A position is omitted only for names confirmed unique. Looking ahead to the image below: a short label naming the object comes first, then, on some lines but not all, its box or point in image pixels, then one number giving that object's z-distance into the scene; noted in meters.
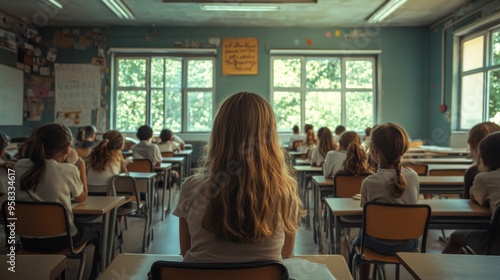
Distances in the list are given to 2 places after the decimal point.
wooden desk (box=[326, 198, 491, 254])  2.06
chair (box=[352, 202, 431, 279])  1.88
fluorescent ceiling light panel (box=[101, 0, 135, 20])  6.67
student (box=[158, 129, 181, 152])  6.43
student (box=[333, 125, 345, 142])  6.88
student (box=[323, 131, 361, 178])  3.52
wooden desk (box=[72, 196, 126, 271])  2.13
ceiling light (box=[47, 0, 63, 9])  6.54
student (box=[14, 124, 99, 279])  2.05
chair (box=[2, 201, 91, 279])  1.91
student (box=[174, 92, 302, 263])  1.09
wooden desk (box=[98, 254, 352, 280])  1.15
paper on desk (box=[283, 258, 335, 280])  1.13
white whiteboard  7.20
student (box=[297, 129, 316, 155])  6.16
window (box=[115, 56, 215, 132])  8.76
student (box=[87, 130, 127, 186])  3.30
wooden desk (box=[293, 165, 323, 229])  4.21
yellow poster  8.58
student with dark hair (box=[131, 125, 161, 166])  4.79
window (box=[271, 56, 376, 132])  8.82
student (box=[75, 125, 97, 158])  5.20
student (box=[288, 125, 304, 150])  7.99
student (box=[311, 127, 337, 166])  4.46
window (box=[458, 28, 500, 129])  6.35
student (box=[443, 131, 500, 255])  2.05
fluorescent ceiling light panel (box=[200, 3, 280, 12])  6.83
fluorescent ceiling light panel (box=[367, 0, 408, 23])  6.49
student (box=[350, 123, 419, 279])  2.05
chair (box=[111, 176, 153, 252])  3.23
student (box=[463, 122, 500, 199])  2.49
